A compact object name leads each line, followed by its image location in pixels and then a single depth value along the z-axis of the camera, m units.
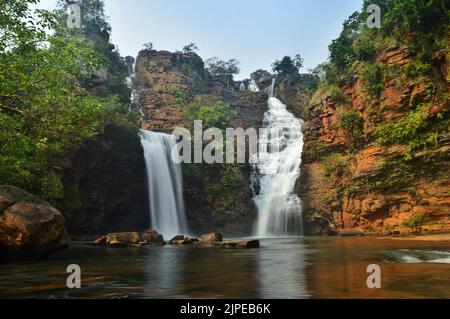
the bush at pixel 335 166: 31.56
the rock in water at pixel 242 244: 18.17
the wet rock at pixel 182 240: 22.45
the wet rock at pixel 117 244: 19.99
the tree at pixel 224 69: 66.81
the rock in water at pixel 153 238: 22.02
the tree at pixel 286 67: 64.88
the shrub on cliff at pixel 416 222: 23.62
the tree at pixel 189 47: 68.44
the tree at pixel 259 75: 67.09
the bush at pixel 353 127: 30.05
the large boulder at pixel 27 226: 12.05
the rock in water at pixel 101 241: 21.45
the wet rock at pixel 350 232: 27.51
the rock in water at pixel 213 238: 23.79
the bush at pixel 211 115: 44.66
